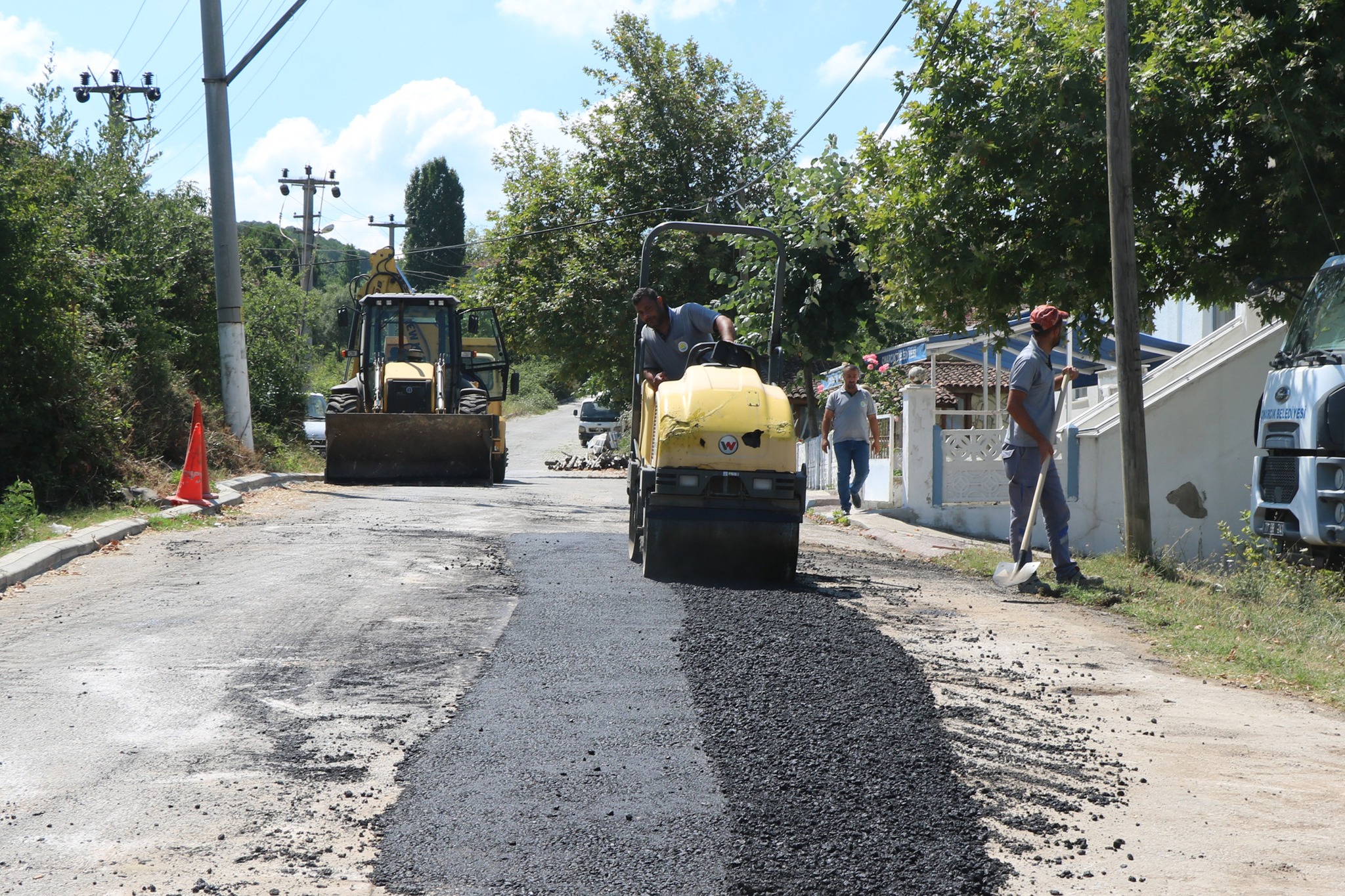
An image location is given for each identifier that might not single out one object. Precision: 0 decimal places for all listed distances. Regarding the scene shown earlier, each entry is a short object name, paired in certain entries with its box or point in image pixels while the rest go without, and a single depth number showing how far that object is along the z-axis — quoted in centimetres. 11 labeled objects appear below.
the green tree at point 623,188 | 2953
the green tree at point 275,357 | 2141
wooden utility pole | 984
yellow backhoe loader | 1658
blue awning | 1806
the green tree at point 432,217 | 8269
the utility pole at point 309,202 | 4375
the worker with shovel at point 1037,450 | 848
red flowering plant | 2084
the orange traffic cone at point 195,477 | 1217
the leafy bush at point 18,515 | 933
